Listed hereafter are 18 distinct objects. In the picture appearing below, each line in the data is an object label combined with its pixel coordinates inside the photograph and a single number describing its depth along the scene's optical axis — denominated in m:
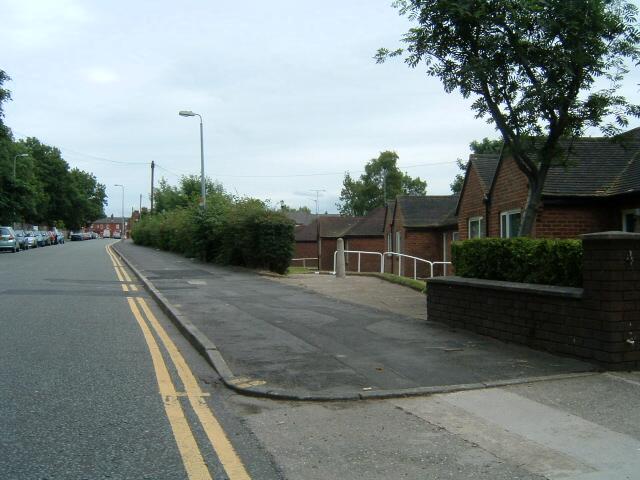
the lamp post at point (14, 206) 50.20
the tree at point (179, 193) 58.28
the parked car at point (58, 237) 63.62
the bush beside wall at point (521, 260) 7.67
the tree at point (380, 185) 75.75
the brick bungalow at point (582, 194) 15.02
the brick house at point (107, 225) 191.62
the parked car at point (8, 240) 38.75
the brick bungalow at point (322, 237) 51.16
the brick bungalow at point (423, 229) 29.88
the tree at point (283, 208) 22.14
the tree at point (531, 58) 9.45
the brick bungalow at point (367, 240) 40.81
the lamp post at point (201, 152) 28.69
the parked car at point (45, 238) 55.99
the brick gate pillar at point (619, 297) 6.71
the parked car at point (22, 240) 43.31
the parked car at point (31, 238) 46.90
